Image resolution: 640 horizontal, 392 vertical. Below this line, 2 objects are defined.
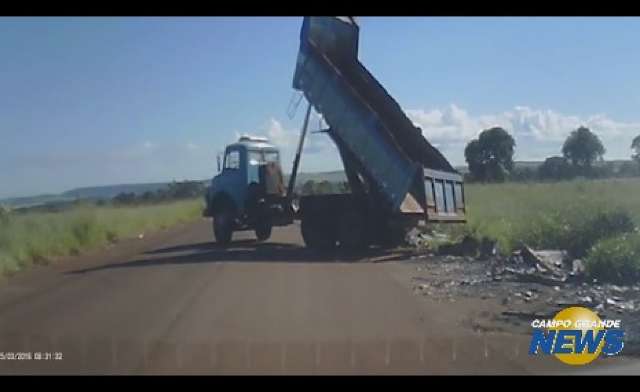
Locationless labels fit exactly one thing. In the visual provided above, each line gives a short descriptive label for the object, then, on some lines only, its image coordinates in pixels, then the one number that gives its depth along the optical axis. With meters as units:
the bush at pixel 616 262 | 14.01
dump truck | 19.80
